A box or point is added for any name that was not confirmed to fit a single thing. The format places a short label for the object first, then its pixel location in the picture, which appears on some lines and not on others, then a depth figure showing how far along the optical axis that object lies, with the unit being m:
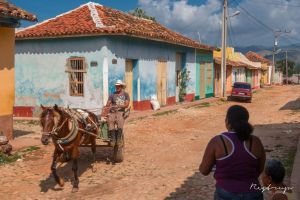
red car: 29.45
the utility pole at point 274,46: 69.25
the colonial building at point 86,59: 17.92
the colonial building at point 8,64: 11.68
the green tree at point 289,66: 95.25
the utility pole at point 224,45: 30.30
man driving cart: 9.06
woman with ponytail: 3.61
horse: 6.75
